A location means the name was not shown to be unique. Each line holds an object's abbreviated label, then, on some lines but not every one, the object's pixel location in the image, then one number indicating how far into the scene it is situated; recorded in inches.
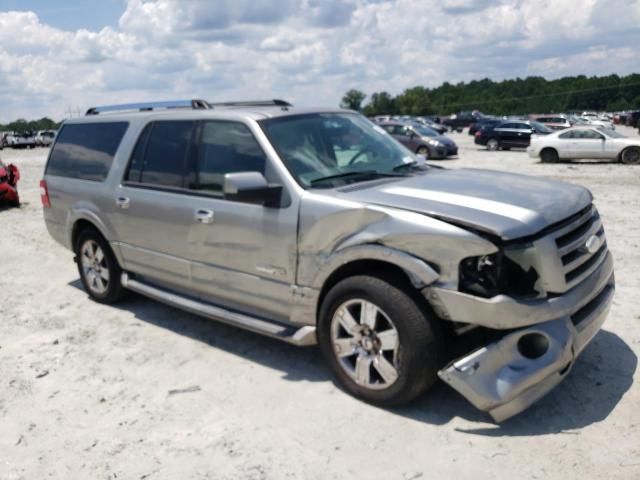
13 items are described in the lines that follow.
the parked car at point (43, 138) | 2065.7
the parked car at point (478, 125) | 1709.9
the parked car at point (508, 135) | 1164.5
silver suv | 131.6
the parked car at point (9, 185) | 492.4
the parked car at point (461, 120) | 2244.1
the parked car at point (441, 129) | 1782.7
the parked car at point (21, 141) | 2011.6
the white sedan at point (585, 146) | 800.9
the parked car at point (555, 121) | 1464.1
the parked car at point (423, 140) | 966.4
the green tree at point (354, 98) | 4542.3
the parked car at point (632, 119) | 2046.0
